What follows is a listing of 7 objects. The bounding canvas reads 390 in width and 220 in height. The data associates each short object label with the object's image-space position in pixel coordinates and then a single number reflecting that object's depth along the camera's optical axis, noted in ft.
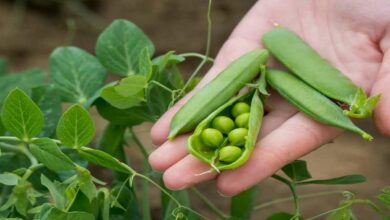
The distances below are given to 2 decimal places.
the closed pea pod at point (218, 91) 1.54
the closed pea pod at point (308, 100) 1.51
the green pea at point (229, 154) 1.46
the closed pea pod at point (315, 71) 1.50
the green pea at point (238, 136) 1.48
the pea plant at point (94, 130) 1.48
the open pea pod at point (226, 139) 1.45
